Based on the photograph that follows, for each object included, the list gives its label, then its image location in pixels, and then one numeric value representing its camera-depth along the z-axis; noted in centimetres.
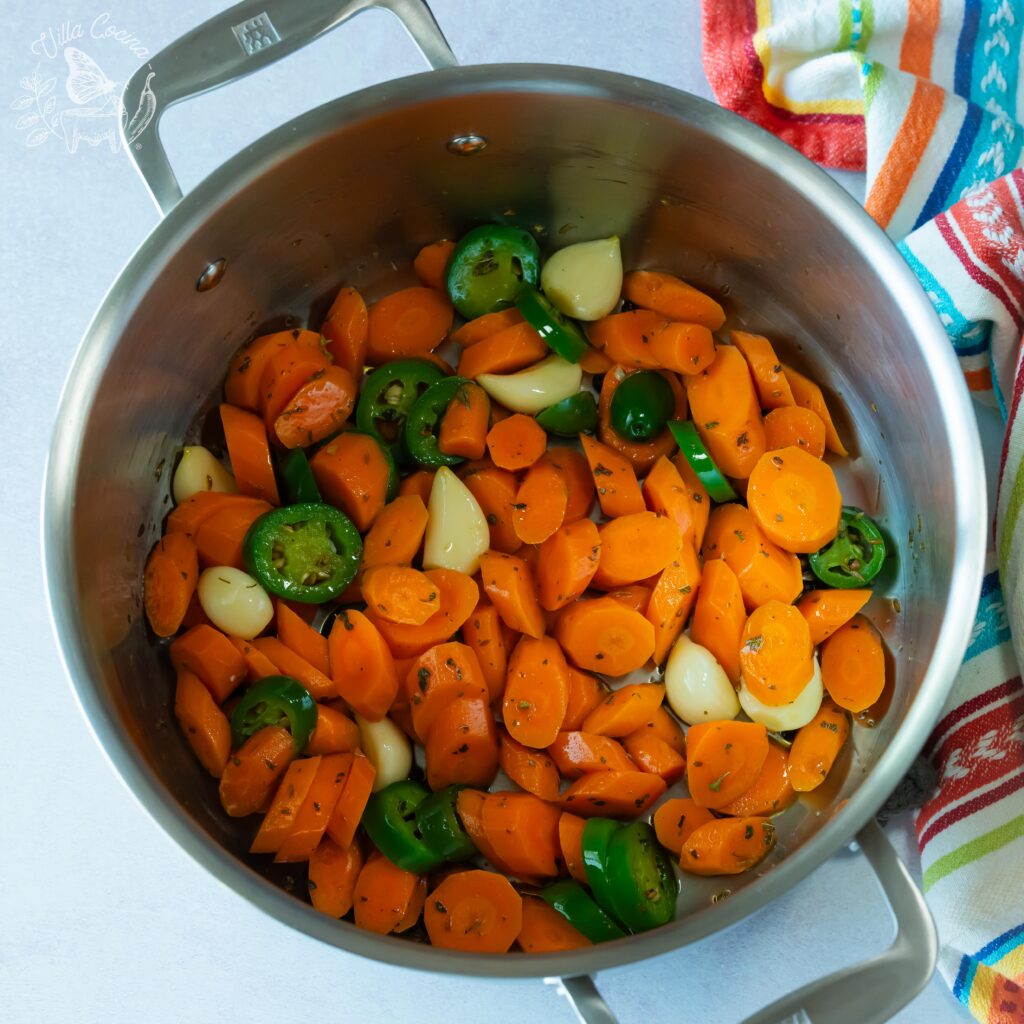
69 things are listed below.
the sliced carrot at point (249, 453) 54
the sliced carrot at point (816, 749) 52
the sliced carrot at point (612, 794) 52
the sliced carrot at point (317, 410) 54
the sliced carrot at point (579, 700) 53
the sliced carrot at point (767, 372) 55
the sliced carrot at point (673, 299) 56
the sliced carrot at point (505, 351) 56
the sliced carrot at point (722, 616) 53
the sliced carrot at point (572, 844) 51
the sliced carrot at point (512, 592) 53
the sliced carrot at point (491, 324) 56
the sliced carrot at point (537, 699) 52
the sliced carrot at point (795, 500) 53
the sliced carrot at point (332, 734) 52
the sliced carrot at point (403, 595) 52
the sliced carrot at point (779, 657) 52
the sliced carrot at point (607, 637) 53
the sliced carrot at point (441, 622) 53
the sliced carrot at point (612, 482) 54
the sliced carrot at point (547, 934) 50
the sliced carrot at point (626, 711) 52
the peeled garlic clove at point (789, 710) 52
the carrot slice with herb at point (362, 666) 52
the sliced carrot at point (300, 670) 52
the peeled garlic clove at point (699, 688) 53
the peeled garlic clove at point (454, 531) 54
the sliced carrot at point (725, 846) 51
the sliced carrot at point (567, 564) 53
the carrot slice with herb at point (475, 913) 50
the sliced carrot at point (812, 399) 55
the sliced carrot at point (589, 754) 52
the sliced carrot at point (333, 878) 51
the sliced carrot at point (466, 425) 54
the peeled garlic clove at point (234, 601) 53
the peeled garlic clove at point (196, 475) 54
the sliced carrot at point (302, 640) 53
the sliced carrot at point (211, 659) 52
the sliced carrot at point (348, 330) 56
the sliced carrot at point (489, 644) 53
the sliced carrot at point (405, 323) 56
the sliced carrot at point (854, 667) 52
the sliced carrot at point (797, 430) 55
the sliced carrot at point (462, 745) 52
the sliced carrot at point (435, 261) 56
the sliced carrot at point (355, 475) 54
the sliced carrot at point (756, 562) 53
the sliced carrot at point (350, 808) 51
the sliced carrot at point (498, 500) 55
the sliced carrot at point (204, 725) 51
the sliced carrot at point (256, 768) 51
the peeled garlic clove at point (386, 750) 52
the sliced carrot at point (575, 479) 55
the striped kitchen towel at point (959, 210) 52
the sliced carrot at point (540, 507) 54
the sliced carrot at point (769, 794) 52
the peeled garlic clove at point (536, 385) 55
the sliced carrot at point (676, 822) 52
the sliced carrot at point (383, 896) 51
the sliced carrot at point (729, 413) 54
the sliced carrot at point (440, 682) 52
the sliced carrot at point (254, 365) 55
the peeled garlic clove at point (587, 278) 56
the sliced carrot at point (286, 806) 50
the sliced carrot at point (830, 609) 53
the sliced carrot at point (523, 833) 51
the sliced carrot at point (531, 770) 52
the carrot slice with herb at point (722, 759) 52
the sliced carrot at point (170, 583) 52
